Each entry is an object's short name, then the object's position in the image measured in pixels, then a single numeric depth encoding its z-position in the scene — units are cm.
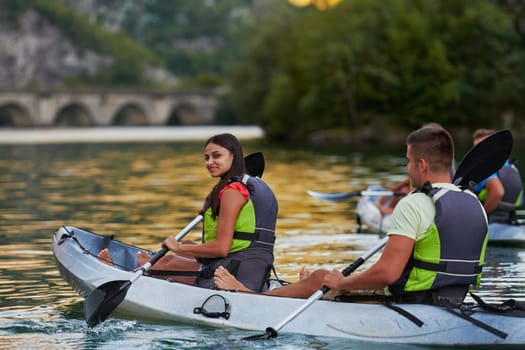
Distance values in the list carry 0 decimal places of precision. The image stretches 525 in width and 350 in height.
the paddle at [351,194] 1567
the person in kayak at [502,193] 1388
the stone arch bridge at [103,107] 10038
